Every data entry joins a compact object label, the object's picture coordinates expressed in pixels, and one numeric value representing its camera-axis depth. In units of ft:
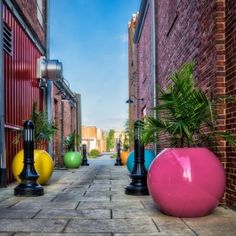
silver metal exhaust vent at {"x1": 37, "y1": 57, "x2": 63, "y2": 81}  24.60
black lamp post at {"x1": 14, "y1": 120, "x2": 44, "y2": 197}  13.78
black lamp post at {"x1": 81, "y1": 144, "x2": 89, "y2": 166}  38.09
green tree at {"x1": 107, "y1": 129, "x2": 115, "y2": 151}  137.51
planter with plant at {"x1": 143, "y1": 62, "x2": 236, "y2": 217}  9.30
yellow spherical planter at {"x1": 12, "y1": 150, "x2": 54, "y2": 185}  16.51
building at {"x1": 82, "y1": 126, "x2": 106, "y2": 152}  124.92
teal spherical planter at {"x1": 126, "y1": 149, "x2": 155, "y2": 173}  20.68
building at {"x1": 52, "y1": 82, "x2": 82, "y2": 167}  35.28
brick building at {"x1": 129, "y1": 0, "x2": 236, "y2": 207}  10.45
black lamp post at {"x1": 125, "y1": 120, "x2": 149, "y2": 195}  13.99
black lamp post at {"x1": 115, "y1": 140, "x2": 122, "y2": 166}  37.39
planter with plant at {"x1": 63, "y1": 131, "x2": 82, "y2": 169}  31.42
